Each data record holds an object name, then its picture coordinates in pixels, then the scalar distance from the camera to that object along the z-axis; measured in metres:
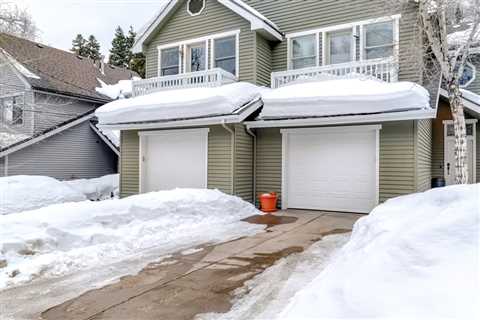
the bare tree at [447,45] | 9.21
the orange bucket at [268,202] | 10.83
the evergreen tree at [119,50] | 42.97
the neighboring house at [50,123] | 15.30
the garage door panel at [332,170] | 10.40
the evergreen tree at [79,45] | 45.41
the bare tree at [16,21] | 10.75
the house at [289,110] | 10.00
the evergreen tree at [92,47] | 45.31
